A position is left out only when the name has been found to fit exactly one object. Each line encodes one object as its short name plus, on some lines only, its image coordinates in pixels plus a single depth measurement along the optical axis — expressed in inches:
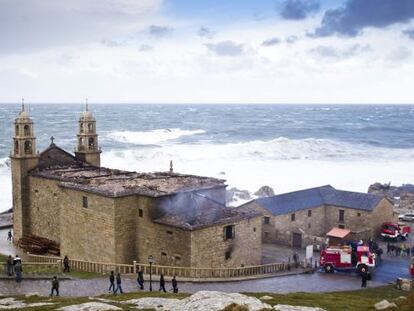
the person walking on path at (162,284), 1114.7
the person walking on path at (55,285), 1066.4
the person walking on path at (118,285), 1092.3
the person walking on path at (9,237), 1829.6
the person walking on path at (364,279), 1263.5
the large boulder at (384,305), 805.7
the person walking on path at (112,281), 1101.6
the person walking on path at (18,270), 1175.5
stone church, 1327.5
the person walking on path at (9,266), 1222.1
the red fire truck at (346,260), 1398.9
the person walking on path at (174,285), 1107.8
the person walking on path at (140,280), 1154.7
